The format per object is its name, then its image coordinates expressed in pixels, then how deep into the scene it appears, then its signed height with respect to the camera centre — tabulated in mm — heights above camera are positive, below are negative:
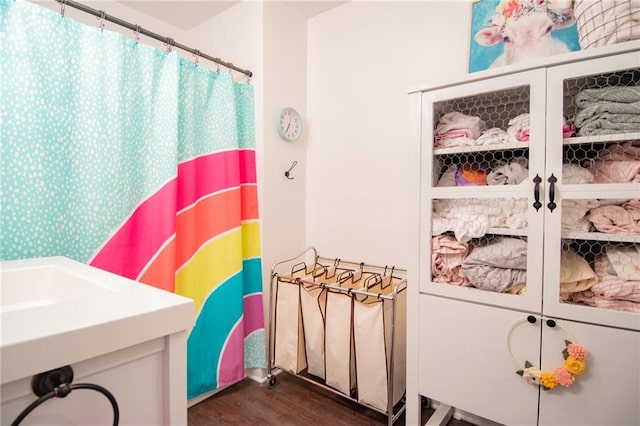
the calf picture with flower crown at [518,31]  1415 +808
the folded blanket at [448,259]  1380 -256
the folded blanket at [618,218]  1069 -57
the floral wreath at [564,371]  1082 -601
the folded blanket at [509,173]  1267 +117
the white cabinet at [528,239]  1076 -146
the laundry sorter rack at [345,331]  1588 -707
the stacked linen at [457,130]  1387 +322
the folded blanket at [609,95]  1077 +371
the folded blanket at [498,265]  1245 -256
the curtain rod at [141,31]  1337 +841
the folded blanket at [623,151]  1097 +177
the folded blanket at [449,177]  1437 +113
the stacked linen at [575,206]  1147 -16
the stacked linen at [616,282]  1068 -275
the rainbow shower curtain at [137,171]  1226 +149
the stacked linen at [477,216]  1268 -62
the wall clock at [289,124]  2111 +535
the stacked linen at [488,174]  1275 +119
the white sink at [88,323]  486 -215
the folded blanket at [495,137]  1283 +267
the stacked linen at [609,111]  1072 +315
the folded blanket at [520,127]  1234 +296
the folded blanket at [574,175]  1146 +97
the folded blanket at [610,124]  1069 +268
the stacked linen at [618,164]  1070 +132
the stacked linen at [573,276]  1143 -270
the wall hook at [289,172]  2195 +208
